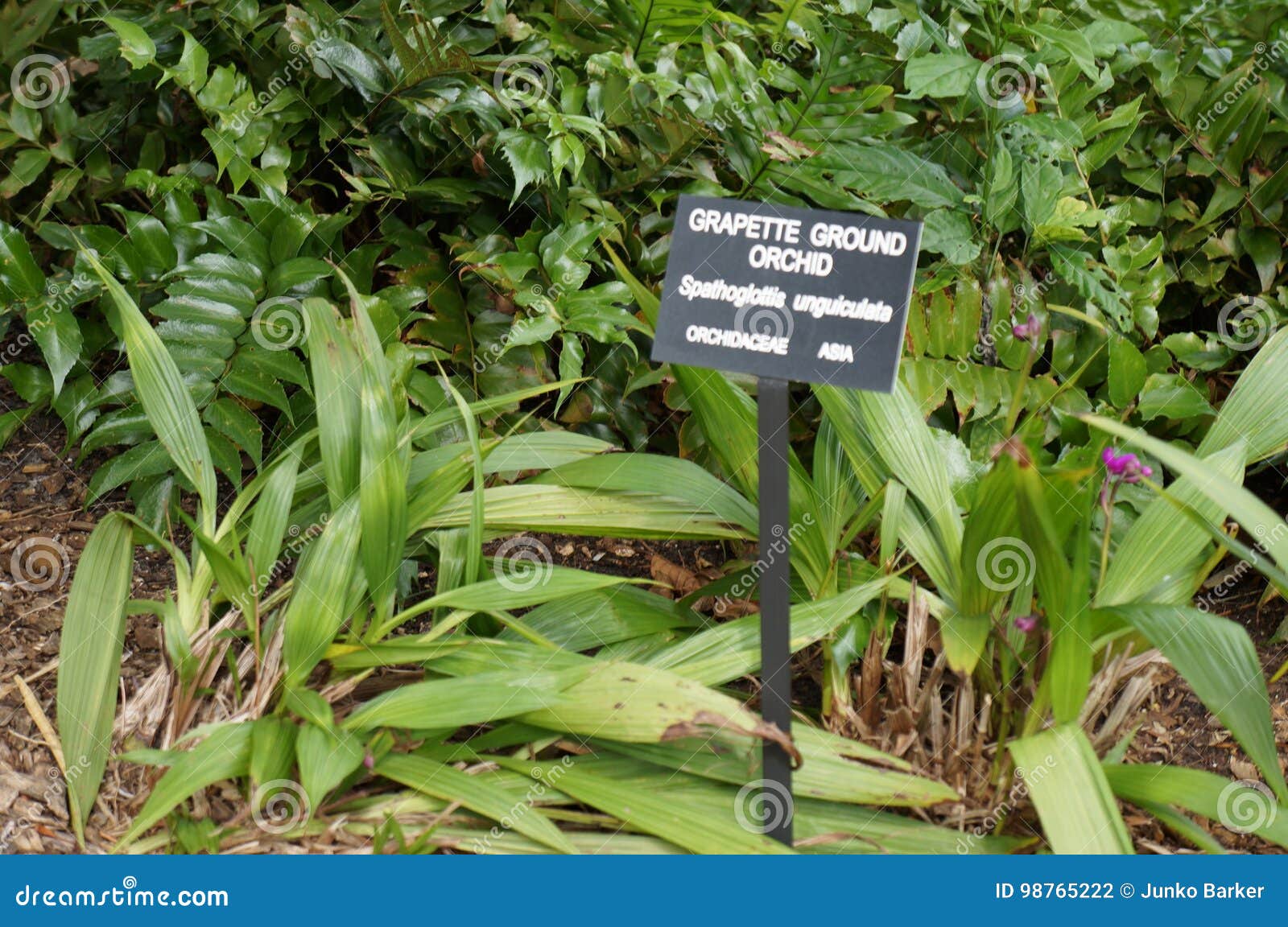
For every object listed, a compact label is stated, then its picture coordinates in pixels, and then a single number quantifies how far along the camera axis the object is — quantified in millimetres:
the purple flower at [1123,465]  1664
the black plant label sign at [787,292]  1570
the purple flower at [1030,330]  1871
